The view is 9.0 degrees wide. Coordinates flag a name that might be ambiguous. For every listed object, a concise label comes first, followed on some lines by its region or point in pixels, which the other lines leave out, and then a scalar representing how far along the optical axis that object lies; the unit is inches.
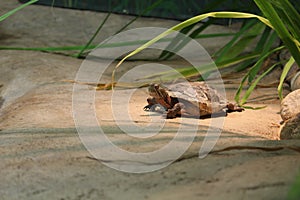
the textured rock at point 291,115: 154.2
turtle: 161.5
